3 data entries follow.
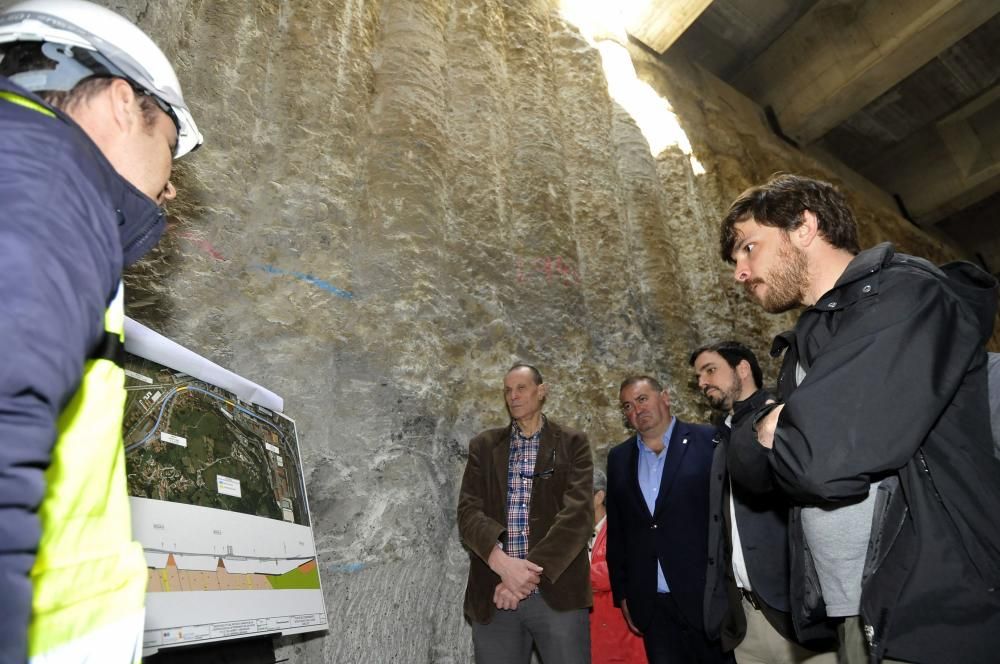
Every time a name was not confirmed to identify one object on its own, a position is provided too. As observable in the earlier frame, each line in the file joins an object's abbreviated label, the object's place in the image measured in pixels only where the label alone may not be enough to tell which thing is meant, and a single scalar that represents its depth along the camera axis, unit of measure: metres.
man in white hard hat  0.67
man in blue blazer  3.02
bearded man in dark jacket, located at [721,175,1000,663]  1.26
